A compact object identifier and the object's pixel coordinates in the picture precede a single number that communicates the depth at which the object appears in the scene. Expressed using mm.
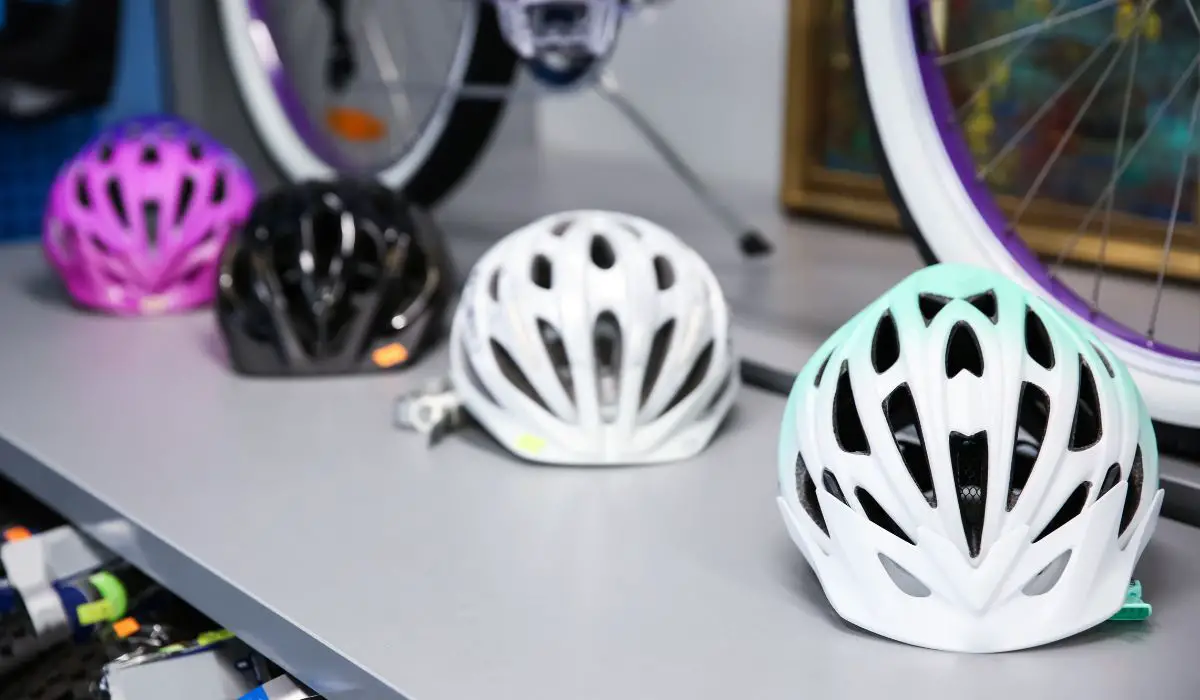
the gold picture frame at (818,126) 1748
